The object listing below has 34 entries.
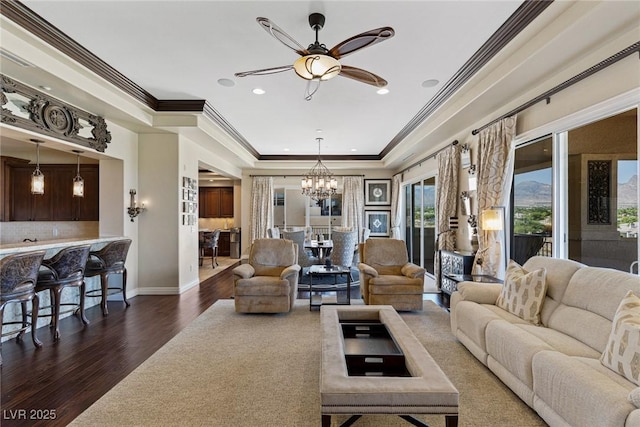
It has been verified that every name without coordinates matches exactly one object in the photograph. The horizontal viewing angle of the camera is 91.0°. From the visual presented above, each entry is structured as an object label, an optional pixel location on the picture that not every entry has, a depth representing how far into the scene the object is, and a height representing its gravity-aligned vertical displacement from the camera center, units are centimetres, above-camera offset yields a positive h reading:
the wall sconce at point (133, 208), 536 +10
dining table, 679 -72
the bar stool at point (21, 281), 290 -65
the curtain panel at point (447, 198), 555 +29
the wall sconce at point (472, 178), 481 +56
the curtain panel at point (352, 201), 959 +40
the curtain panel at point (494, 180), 396 +45
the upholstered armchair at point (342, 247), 659 -69
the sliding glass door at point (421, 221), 740 -18
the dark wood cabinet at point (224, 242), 1043 -94
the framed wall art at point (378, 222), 981 -24
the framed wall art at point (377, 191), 979 +72
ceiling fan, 228 +130
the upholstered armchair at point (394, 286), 441 -101
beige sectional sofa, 163 -91
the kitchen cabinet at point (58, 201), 592 +23
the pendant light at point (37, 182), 431 +43
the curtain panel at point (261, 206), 956 +24
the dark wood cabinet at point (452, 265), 462 -80
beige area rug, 214 -140
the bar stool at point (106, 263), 436 -70
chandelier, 716 +63
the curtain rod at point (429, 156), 551 +126
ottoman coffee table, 167 -97
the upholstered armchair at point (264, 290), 426 -104
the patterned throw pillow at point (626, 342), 171 -72
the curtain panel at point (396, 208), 910 +18
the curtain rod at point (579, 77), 244 +127
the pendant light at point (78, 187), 482 +41
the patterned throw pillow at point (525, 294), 276 -72
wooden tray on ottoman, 212 -104
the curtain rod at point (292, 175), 970 +121
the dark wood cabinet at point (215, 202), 1077 +40
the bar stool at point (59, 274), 353 -70
